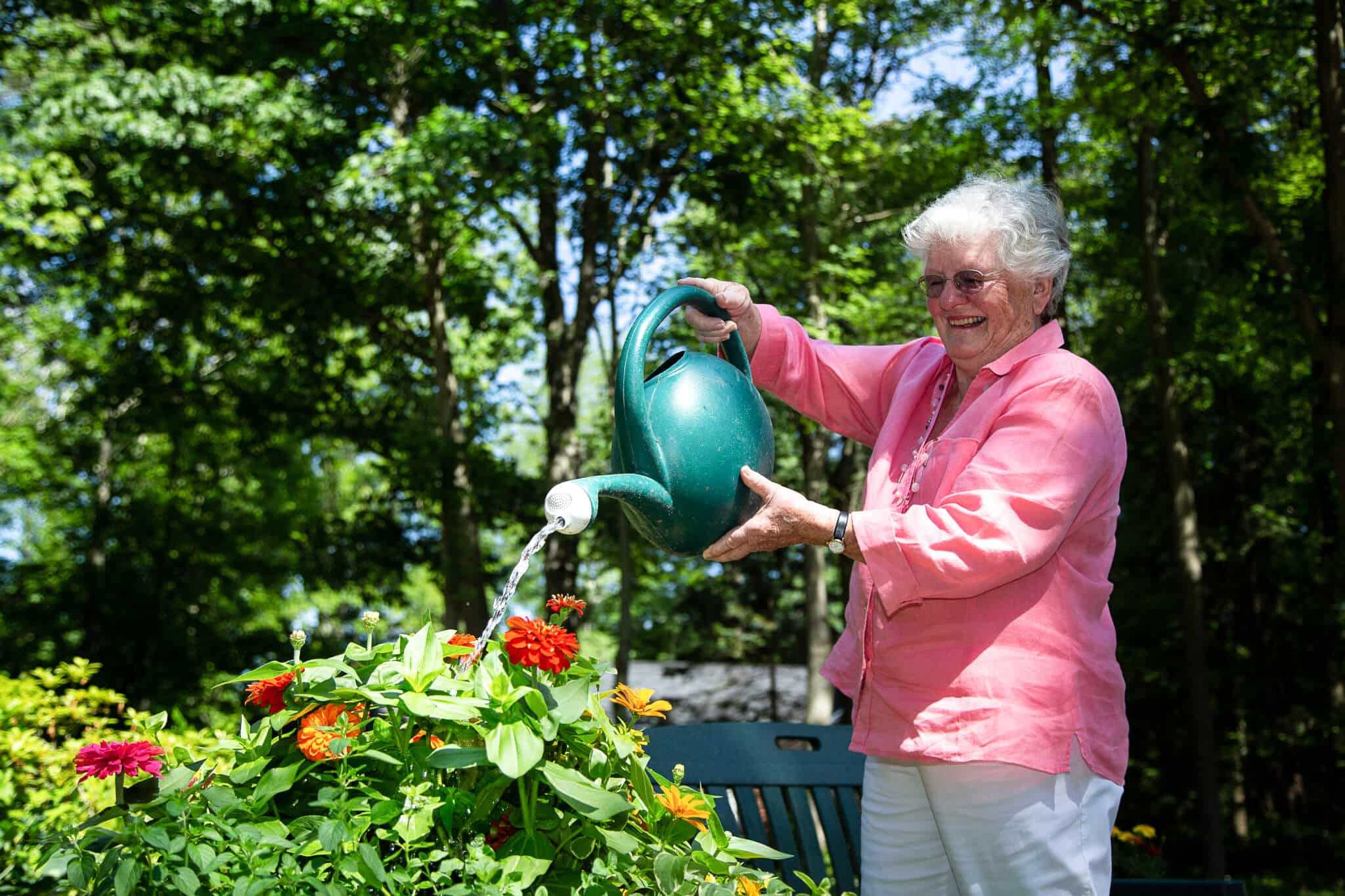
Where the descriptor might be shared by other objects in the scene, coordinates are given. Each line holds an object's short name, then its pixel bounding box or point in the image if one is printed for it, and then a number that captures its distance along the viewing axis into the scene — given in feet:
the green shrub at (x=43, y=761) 8.58
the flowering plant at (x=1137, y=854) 12.67
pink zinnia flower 4.83
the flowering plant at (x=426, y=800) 4.19
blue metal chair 8.00
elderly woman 5.44
